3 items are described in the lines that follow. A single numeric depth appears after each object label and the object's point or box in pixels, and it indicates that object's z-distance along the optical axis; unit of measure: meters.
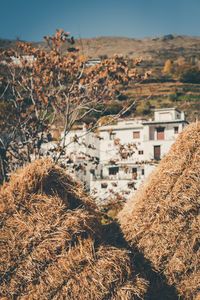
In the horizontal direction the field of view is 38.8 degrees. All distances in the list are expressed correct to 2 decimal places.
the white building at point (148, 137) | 34.47
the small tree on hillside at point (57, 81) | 8.40
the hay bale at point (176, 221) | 4.01
